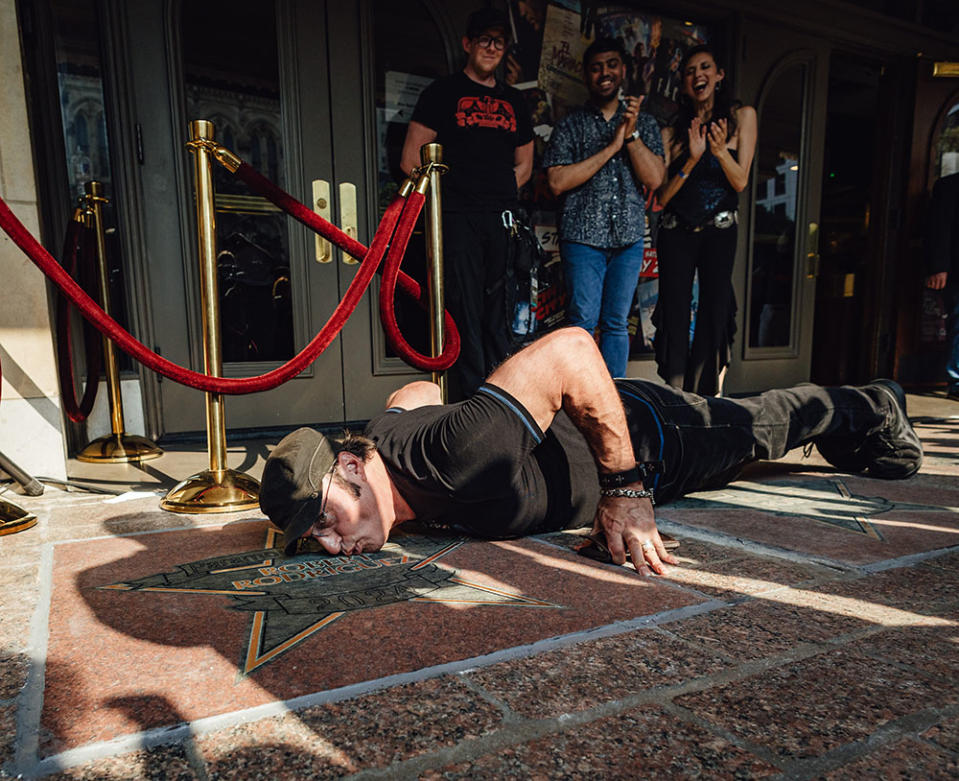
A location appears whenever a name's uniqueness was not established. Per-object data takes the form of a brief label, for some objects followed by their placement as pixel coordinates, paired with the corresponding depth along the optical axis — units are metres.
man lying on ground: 1.82
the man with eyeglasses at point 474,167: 3.77
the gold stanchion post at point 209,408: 2.50
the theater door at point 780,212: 5.84
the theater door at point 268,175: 3.95
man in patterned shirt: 3.80
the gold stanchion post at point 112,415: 3.51
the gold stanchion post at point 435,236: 2.81
